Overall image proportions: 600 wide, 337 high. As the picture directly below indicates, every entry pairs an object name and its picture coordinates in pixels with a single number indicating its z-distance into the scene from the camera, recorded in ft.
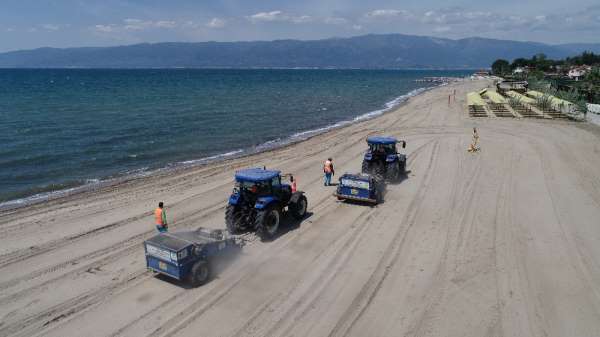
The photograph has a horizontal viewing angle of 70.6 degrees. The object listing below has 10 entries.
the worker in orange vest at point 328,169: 60.75
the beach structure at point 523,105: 127.92
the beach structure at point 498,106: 131.48
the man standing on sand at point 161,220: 38.61
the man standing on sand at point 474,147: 81.93
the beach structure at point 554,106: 125.62
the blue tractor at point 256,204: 41.06
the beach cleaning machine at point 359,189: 51.52
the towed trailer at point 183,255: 32.22
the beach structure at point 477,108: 131.55
